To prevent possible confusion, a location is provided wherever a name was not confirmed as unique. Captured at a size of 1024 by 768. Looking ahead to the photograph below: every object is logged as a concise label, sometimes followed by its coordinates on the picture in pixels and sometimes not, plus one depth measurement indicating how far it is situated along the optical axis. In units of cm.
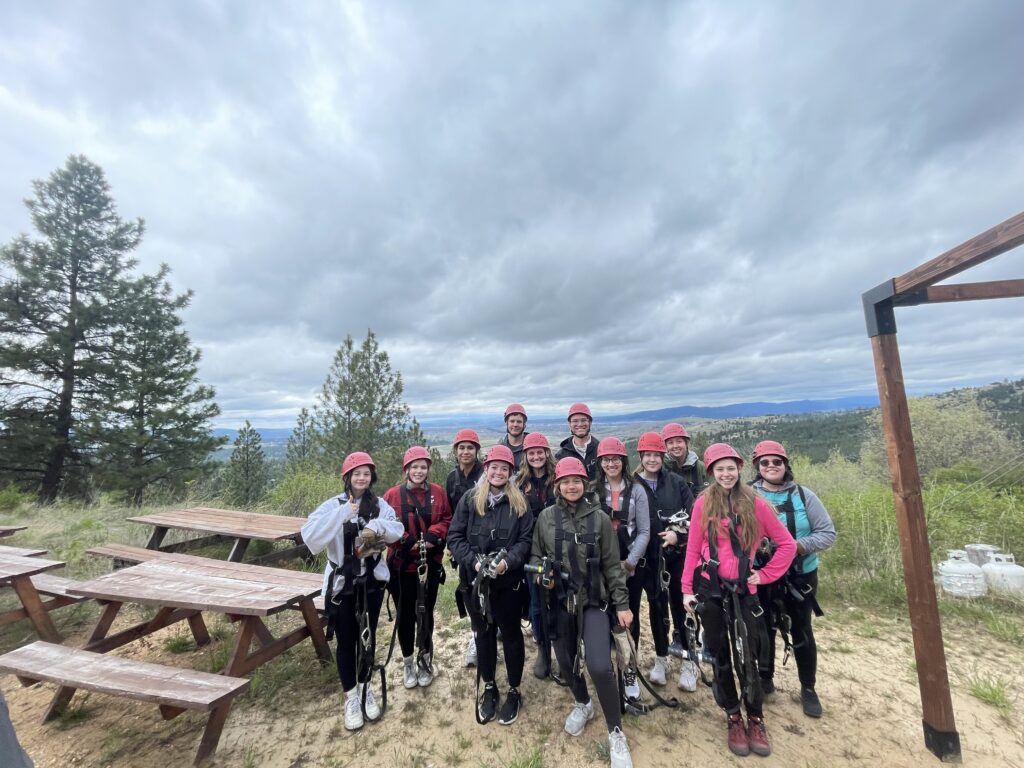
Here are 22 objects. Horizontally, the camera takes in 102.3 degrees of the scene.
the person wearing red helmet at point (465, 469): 425
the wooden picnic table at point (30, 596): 424
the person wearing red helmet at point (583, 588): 297
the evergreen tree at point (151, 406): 1380
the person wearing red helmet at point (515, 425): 486
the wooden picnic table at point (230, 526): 549
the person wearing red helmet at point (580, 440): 448
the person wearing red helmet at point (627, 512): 361
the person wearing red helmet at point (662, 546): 375
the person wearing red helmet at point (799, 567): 333
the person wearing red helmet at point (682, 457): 453
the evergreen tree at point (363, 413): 1703
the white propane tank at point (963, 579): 573
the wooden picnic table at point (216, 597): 334
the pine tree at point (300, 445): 1703
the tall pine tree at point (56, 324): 1283
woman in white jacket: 332
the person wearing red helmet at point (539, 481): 395
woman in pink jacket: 300
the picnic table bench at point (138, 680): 267
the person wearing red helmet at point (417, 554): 376
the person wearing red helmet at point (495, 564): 329
